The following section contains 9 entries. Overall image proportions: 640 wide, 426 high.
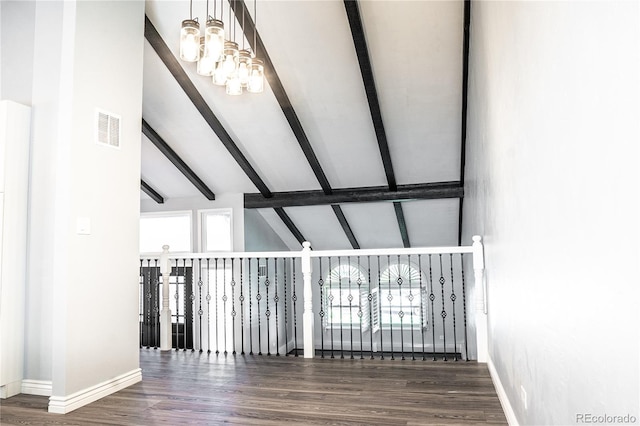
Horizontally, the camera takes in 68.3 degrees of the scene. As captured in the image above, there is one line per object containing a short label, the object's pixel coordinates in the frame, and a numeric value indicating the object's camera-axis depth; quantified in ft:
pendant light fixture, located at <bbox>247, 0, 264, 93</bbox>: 12.91
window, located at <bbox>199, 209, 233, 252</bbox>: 28.05
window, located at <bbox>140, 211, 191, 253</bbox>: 28.58
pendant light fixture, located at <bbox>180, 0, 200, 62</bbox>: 10.92
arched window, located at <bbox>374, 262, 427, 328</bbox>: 34.45
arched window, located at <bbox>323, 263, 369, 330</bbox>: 34.84
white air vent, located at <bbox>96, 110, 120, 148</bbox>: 11.55
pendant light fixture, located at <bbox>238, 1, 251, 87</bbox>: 12.09
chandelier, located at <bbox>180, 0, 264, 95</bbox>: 10.78
